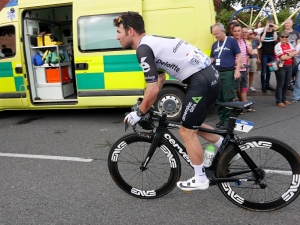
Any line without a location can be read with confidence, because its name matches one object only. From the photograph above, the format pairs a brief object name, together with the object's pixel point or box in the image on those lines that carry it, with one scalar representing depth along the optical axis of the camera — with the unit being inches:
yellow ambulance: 210.5
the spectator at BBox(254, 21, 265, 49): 341.4
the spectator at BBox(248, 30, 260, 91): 315.9
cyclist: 96.7
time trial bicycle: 101.2
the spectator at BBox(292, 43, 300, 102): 274.2
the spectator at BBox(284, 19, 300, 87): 296.7
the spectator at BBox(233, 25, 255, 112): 227.7
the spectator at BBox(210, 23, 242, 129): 199.2
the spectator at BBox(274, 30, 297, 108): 247.4
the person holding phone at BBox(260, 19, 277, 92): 306.2
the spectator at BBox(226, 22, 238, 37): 228.1
